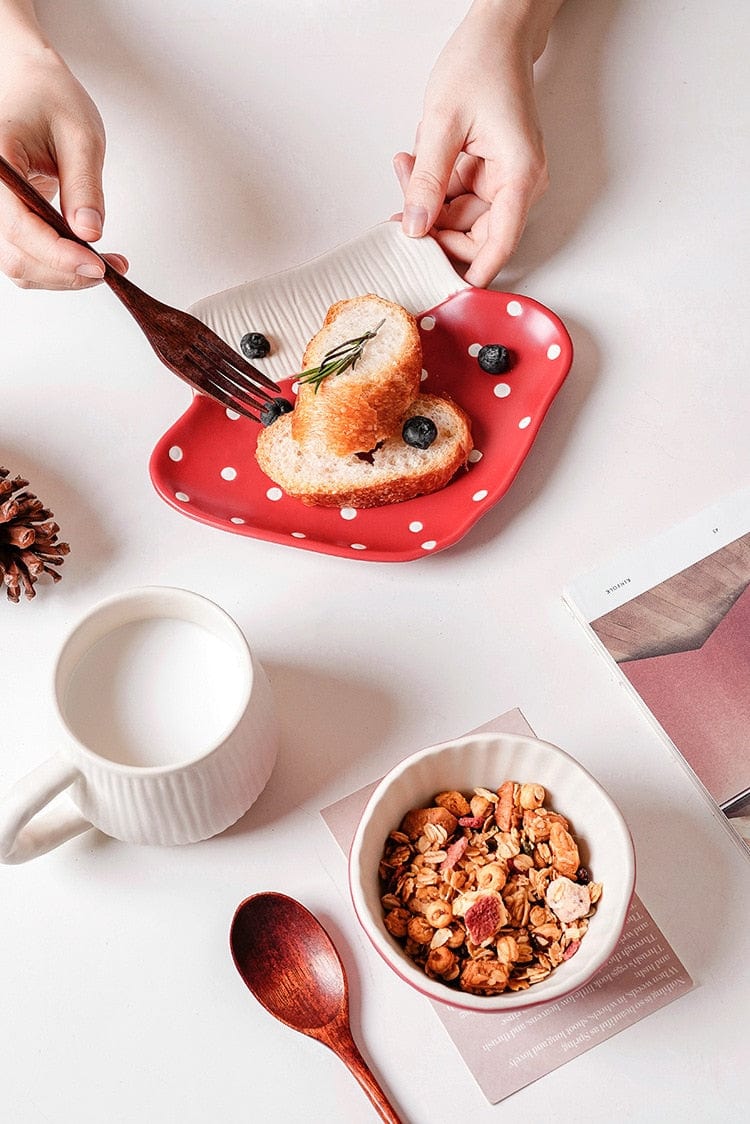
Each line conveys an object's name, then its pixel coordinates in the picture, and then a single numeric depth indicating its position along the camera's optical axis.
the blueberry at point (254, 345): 1.07
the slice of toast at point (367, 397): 0.99
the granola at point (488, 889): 0.77
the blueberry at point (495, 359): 1.05
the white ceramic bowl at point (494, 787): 0.73
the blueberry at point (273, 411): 1.04
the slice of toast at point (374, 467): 0.99
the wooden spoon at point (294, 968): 0.82
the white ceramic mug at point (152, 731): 0.77
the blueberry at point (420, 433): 1.00
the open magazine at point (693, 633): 0.90
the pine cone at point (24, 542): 0.95
